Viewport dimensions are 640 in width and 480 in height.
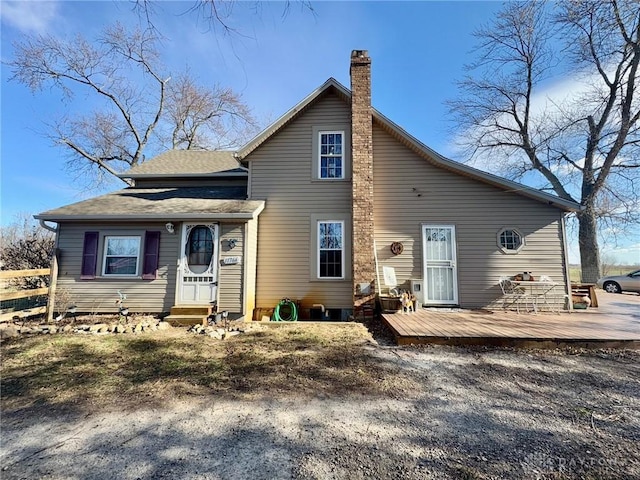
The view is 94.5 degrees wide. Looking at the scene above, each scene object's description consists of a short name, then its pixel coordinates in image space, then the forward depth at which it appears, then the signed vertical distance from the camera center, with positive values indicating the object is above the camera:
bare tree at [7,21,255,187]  14.77 +10.60
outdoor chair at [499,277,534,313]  7.98 -0.55
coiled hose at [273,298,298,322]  7.93 -1.02
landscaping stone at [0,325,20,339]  5.95 -1.21
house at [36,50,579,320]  7.68 +1.22
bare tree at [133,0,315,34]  2.63 +2.38
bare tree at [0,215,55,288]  10.16 +0.56
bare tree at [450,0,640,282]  11.31 +8.22
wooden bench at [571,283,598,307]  8.24 -0.44
